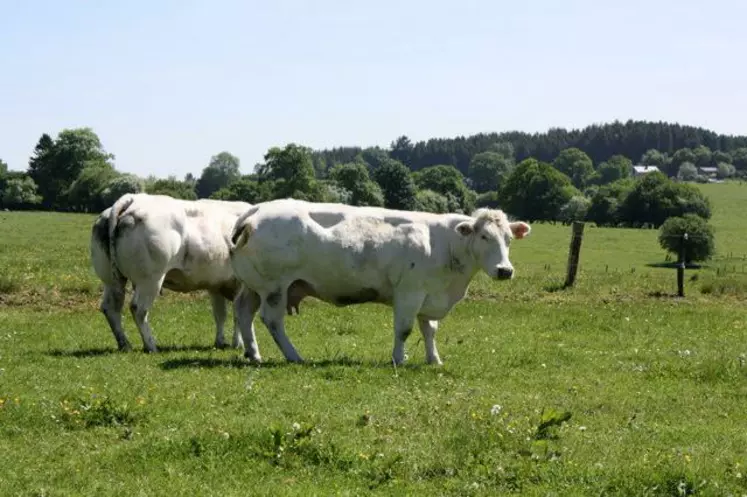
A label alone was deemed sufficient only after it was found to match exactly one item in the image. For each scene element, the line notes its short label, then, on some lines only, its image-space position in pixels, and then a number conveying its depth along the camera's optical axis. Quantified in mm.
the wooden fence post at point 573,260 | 29391
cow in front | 15344
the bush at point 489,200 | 149775
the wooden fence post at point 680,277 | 28000
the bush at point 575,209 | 123438
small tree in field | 53484
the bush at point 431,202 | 113938
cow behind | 16438
